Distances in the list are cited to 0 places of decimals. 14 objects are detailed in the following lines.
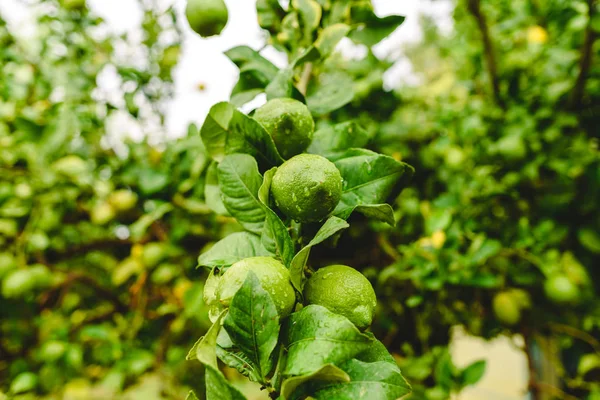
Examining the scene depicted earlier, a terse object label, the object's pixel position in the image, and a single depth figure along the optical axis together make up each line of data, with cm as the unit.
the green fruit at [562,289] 115
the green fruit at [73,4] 126
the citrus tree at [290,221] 40
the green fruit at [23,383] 110
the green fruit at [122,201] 141
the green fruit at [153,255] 128
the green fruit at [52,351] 122
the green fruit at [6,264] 125
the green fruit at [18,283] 121
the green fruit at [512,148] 123
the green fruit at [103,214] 139
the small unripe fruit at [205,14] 67
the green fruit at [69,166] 135
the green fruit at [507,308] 120
